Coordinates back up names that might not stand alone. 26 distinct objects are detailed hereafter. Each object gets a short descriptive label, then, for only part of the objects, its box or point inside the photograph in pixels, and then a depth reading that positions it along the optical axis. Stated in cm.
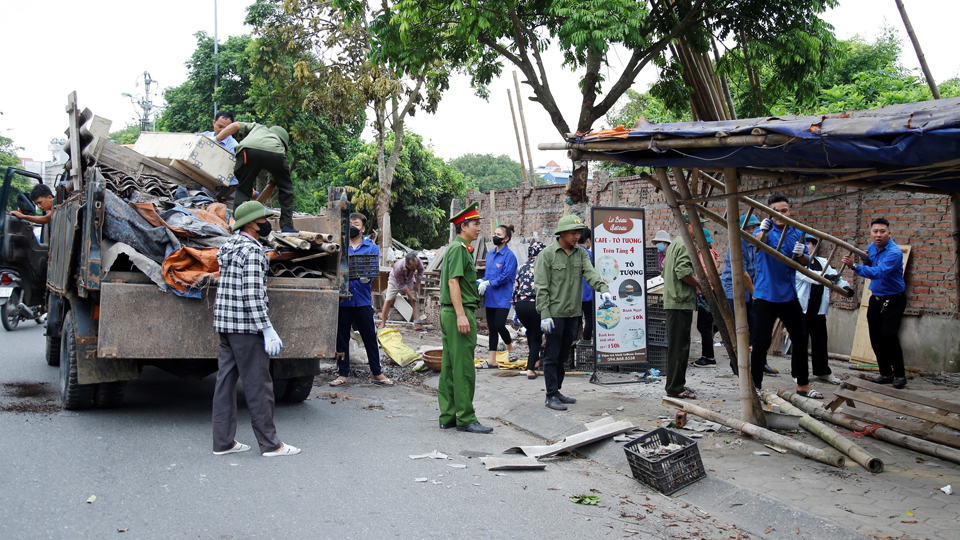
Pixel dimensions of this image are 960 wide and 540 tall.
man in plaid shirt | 483
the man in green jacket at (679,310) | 691
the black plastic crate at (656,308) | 869
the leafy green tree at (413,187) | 2641
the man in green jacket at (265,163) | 722
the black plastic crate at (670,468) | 441
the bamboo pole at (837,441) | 461
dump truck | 527
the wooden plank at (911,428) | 520
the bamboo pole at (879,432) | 489
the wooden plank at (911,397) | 586
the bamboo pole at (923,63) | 629
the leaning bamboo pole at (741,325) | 531
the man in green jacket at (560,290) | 667
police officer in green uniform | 589
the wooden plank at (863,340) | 923
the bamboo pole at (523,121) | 1593
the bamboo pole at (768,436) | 464
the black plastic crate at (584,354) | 872
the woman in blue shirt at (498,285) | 898
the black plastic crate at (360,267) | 751
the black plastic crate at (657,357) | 864
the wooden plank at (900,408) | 546
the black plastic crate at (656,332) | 862
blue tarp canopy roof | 357
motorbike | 1189
